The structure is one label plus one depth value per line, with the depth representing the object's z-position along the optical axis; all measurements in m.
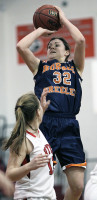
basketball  8.91
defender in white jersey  6.49
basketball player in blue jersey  8.52
